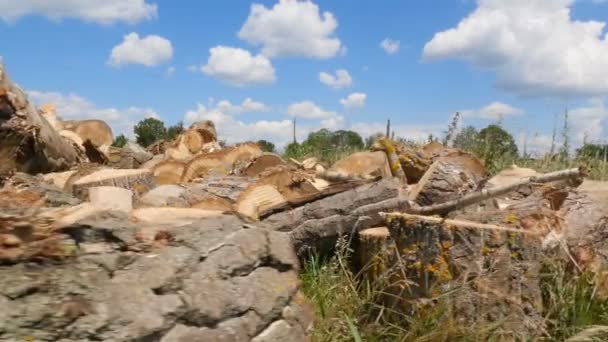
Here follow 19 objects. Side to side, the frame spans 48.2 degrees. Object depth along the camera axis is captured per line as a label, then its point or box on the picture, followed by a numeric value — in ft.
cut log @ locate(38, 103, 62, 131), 26.94
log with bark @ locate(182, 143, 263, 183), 20.57
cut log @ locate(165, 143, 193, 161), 25.55
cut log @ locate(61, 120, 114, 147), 27.81
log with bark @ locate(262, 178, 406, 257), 13.80
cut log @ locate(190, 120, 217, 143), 28.30
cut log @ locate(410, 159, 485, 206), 14.49
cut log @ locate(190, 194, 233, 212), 14.21
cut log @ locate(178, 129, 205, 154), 26.99
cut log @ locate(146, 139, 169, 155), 29.04
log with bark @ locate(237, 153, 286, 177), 19.98
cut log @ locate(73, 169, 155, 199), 16.43
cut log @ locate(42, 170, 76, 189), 18.57
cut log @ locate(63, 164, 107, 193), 17.82
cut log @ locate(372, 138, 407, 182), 18.53
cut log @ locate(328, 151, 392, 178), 19.20
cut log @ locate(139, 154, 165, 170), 22.34
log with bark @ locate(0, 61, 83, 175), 17.39
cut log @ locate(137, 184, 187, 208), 15.20
